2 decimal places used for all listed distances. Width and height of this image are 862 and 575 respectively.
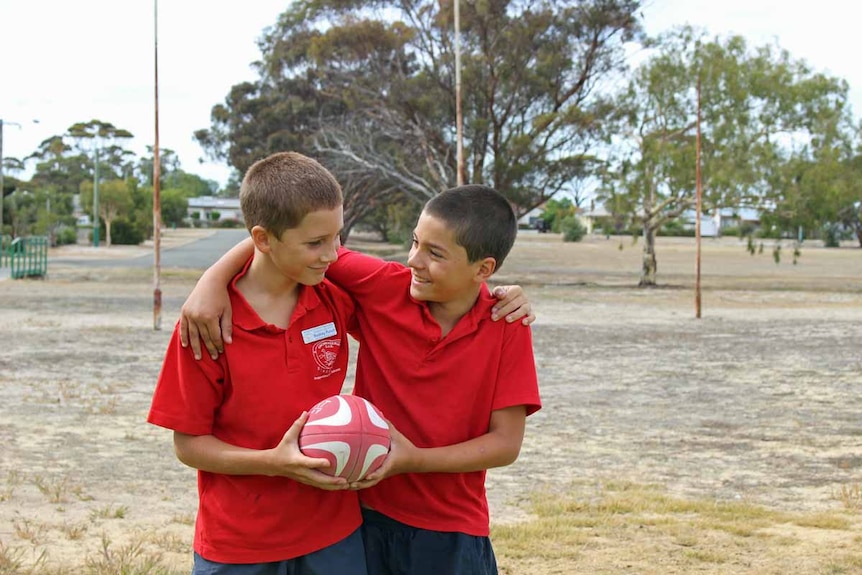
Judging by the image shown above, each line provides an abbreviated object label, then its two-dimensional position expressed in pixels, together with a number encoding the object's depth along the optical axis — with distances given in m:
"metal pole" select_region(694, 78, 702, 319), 19.16
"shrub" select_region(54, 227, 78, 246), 55.81
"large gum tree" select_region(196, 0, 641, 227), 32.72
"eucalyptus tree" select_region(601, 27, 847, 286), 28.80
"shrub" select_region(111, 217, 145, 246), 61.69
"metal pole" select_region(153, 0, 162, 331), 15.30
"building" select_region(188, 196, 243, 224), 126.44
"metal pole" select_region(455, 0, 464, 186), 21.03
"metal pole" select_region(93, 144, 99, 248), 55.38
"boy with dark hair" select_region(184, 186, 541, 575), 2.61
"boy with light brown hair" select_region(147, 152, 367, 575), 2.44
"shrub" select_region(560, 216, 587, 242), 76.56
